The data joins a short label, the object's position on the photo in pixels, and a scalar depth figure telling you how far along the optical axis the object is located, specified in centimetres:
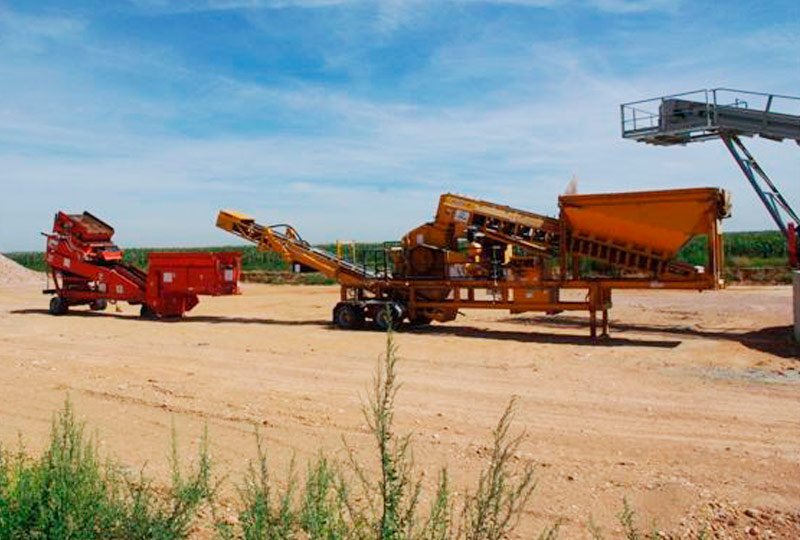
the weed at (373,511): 408
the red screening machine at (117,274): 2067
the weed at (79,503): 454
